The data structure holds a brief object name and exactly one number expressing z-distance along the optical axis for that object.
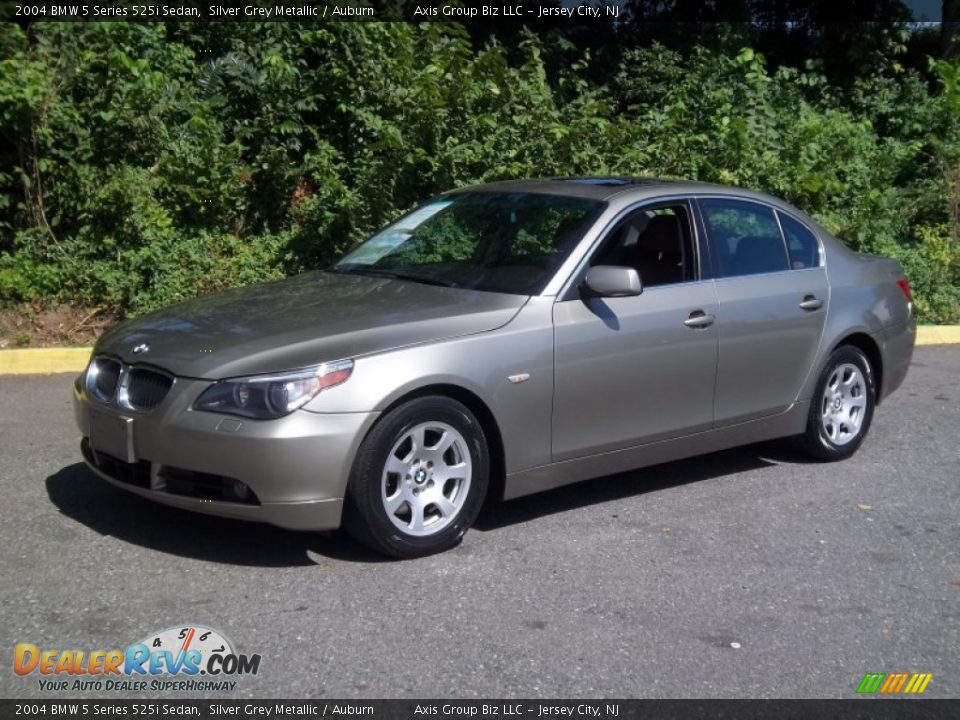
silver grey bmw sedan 4.84
